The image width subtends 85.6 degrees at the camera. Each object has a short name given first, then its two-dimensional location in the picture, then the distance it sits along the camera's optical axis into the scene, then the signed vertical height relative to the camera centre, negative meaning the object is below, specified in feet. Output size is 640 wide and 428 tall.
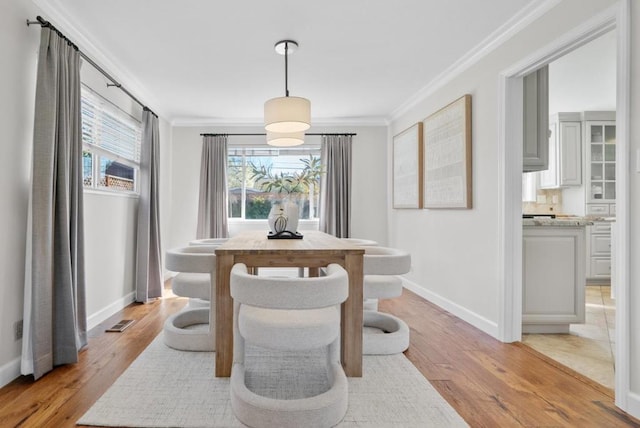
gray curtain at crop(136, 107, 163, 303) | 11.82 -0.27
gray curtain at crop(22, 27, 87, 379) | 6.44 -0.21
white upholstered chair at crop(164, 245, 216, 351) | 7.33 -1.86
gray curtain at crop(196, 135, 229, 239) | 16.07 +1.06
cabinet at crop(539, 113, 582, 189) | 16.21 +3.08
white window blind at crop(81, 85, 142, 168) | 9.23 +2.48
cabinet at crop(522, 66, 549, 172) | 9.37 +2.49
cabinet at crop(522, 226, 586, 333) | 8.93 -1.39
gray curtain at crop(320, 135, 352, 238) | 16.38 +1.25
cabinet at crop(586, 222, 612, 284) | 15.35 -1.68
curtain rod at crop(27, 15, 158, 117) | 6.73 +3.70
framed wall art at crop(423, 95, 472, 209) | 10.11 +1.87
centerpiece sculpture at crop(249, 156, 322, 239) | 9.02 +0.11
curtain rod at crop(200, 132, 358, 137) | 16.44 +3.81
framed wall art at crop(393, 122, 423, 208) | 13.20 +1.90
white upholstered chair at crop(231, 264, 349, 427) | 4.73 -1.72
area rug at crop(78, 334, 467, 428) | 5.11 -3.06
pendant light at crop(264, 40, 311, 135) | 8.18 +2.42
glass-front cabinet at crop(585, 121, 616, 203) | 16.03 +2.36
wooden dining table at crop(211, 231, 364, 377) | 6.31 -1.23
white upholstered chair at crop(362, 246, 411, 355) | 7.36 -1.82
